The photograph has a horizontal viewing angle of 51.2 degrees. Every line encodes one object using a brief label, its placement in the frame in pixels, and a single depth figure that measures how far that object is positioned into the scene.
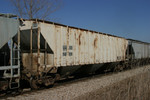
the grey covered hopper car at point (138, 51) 19.11
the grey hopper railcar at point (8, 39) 6.77
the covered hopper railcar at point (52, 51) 8.23
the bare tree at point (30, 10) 21.28
